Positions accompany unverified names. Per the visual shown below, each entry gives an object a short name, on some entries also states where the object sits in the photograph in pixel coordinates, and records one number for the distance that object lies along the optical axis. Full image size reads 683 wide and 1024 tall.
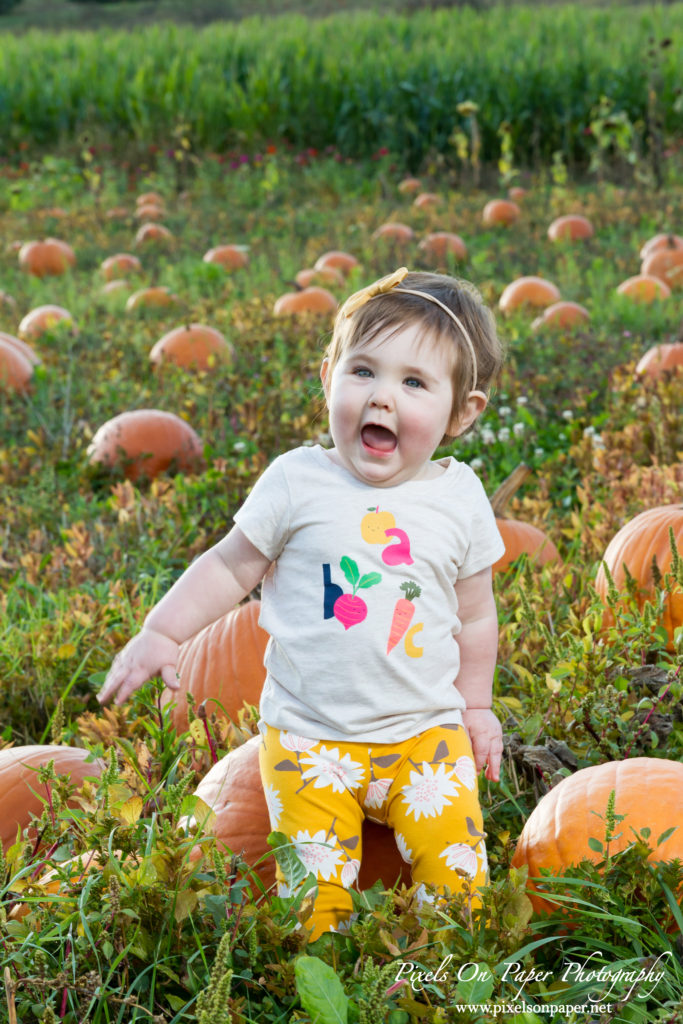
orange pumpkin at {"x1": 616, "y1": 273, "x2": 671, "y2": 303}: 7.03
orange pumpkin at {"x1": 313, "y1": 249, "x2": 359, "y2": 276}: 8.83
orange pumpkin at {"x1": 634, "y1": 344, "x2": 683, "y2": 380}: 5.06
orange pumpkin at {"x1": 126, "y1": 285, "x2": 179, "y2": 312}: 7.88
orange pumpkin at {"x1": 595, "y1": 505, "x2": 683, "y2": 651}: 2.91
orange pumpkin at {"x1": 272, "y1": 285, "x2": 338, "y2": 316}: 7.27
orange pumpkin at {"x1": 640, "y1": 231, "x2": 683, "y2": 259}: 8.32
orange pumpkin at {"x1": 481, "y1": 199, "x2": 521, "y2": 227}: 10.95
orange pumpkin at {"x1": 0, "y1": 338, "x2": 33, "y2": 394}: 5.71
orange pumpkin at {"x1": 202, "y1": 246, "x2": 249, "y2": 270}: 9.38
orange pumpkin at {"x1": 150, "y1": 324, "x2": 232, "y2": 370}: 6.14
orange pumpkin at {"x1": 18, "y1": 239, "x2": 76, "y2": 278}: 9.94
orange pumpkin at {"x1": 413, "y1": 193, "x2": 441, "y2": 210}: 11.91
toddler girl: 1.99
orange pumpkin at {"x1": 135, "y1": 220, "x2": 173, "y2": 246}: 10.69
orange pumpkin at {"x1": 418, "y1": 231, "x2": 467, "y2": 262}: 8.92
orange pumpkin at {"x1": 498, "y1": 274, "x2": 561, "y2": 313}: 7.25
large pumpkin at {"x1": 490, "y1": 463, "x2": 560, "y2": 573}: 3.36
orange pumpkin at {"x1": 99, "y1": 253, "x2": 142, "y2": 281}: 9.37
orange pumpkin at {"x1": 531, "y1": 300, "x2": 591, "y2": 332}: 6.50
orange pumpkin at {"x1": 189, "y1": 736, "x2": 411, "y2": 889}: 2.14
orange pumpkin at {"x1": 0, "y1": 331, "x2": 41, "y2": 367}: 6.04
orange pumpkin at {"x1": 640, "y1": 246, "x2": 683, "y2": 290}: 7.87
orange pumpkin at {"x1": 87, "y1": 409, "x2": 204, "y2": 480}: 4.73
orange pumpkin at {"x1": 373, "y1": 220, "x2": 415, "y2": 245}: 9.87
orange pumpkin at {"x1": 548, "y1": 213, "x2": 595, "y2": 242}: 9.93
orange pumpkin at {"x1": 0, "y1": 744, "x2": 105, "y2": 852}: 2.33
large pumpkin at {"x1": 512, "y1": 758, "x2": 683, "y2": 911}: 1.94
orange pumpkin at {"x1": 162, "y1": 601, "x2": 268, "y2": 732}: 2.77
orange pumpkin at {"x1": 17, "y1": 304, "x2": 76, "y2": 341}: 6.98
